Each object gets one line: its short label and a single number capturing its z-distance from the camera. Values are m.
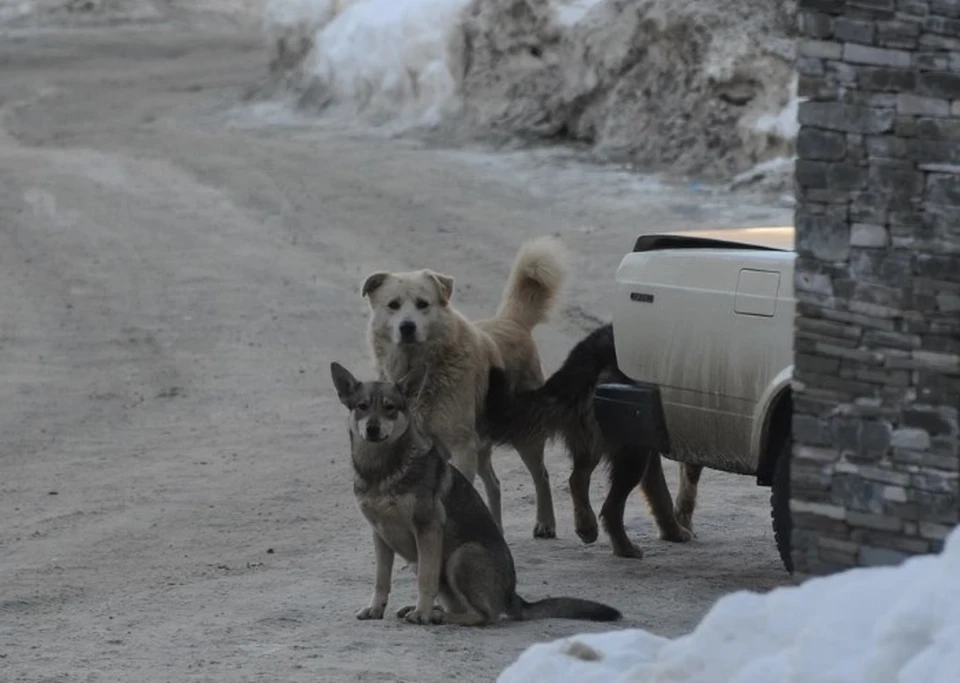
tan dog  20.28
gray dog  17.33
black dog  19.33
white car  17.03
